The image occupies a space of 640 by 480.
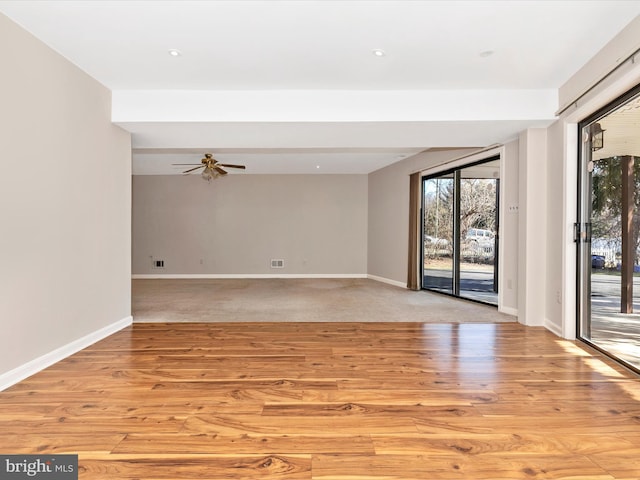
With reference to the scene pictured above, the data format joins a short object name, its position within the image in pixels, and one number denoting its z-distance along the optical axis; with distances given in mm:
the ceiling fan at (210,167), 5782
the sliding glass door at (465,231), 5352
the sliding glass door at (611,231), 2688
